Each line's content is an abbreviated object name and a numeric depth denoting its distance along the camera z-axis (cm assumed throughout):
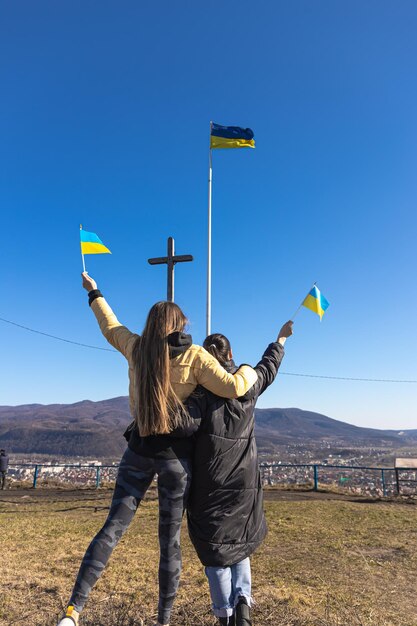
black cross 643
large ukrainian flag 1218
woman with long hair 242
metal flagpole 778
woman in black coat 257
